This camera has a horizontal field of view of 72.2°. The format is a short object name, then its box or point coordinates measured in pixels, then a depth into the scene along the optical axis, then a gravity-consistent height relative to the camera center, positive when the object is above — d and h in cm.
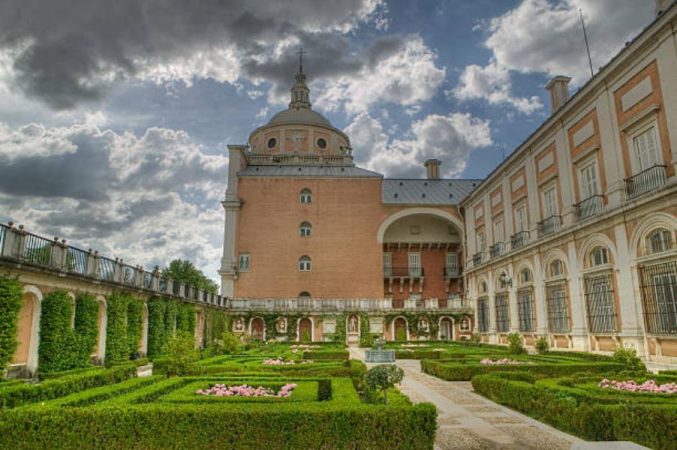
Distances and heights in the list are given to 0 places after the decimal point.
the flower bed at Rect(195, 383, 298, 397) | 836 -127
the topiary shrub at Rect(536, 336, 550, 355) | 2034 -122
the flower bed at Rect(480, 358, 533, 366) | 1490 -145
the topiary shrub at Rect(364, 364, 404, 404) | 771 -96
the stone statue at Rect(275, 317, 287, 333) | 3391 -29
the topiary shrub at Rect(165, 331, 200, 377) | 1201 -89
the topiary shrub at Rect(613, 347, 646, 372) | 1248 -118
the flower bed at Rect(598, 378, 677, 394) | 845 -131
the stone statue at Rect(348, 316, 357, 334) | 3438 -32
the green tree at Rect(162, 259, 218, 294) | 5637 +615
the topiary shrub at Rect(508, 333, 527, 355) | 1979 -118
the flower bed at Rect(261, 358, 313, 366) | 1552 -142
